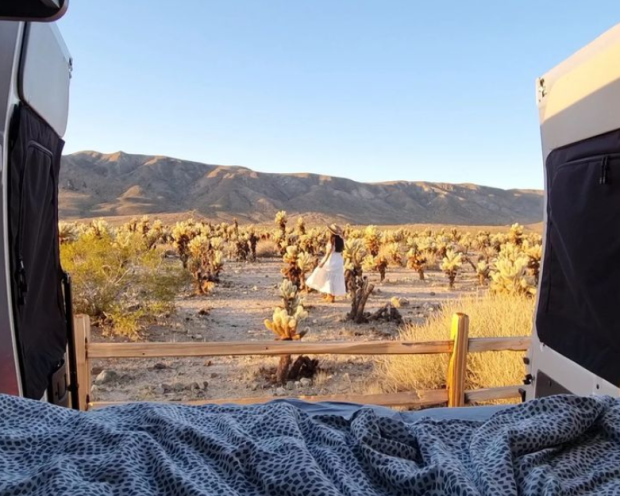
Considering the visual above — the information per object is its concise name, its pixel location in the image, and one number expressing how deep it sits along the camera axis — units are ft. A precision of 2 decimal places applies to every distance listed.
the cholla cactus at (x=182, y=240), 56.24
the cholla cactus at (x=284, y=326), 25.72
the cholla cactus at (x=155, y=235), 65.03
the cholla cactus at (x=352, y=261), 43.11
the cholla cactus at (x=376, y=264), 54.23
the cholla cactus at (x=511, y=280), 35.14
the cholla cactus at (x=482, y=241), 87.69
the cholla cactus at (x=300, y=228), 81.80
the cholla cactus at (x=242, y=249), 69.62
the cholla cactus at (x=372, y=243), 68.45
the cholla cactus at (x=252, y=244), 69.10
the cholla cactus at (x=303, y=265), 46.50
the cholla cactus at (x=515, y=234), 69.31
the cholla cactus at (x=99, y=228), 49.32
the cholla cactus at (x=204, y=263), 44.80
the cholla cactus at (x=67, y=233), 43.39
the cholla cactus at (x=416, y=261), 57.19
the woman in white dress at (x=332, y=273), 38.47
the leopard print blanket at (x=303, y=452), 4.39
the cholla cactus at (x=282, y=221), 77.77
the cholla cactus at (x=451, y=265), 49.91
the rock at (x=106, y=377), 22.75
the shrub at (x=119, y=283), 30.07
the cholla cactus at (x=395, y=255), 67.72
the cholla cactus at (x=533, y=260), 44.27
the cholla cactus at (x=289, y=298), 31.47
